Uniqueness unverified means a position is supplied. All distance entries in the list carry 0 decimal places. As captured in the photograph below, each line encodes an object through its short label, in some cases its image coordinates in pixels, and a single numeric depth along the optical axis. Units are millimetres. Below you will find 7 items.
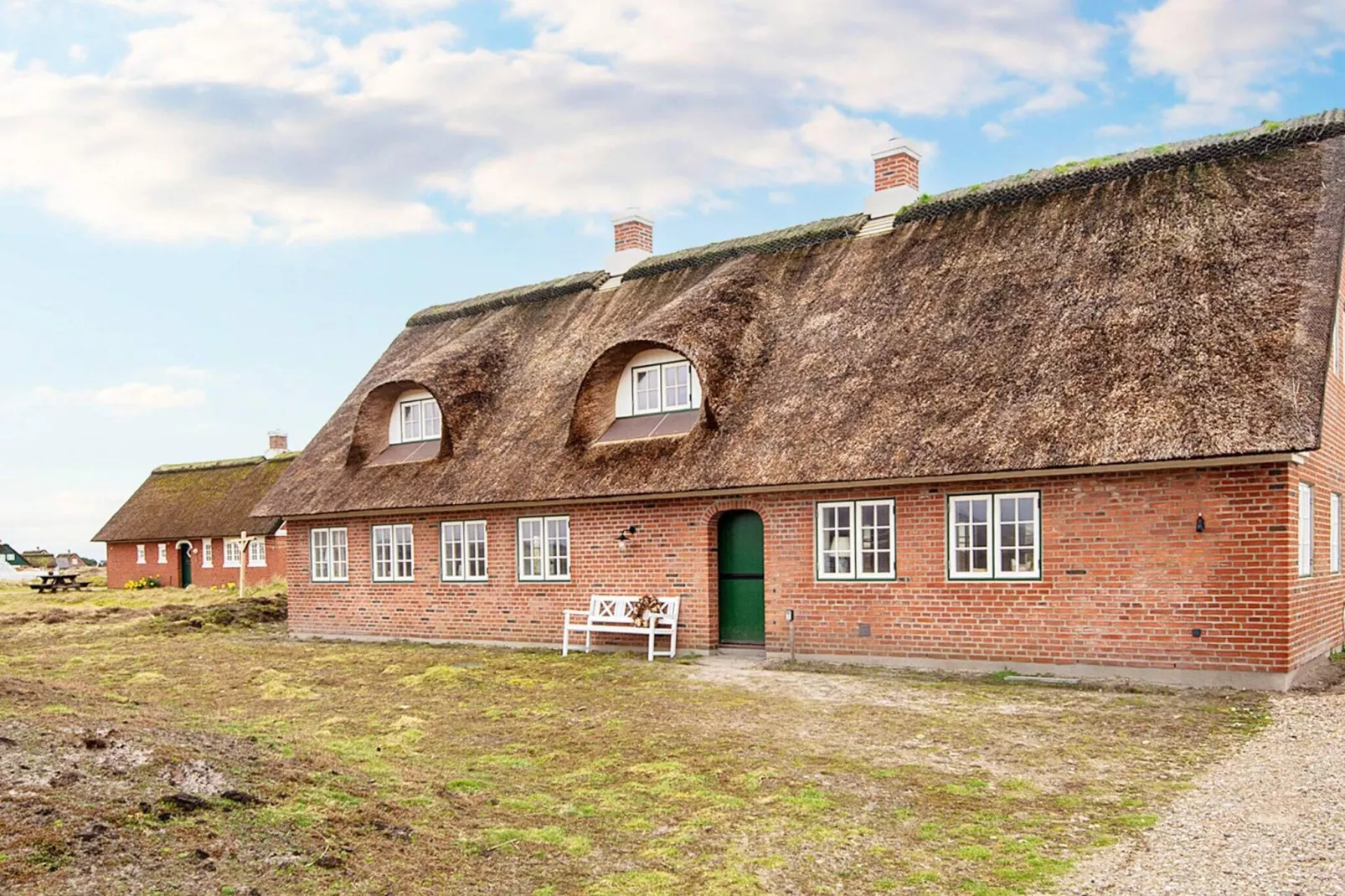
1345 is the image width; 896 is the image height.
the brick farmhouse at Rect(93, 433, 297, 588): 36094
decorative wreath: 15891
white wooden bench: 15648
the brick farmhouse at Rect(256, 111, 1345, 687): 11844
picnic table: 38969
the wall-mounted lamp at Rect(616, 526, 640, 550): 16516
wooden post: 29091
